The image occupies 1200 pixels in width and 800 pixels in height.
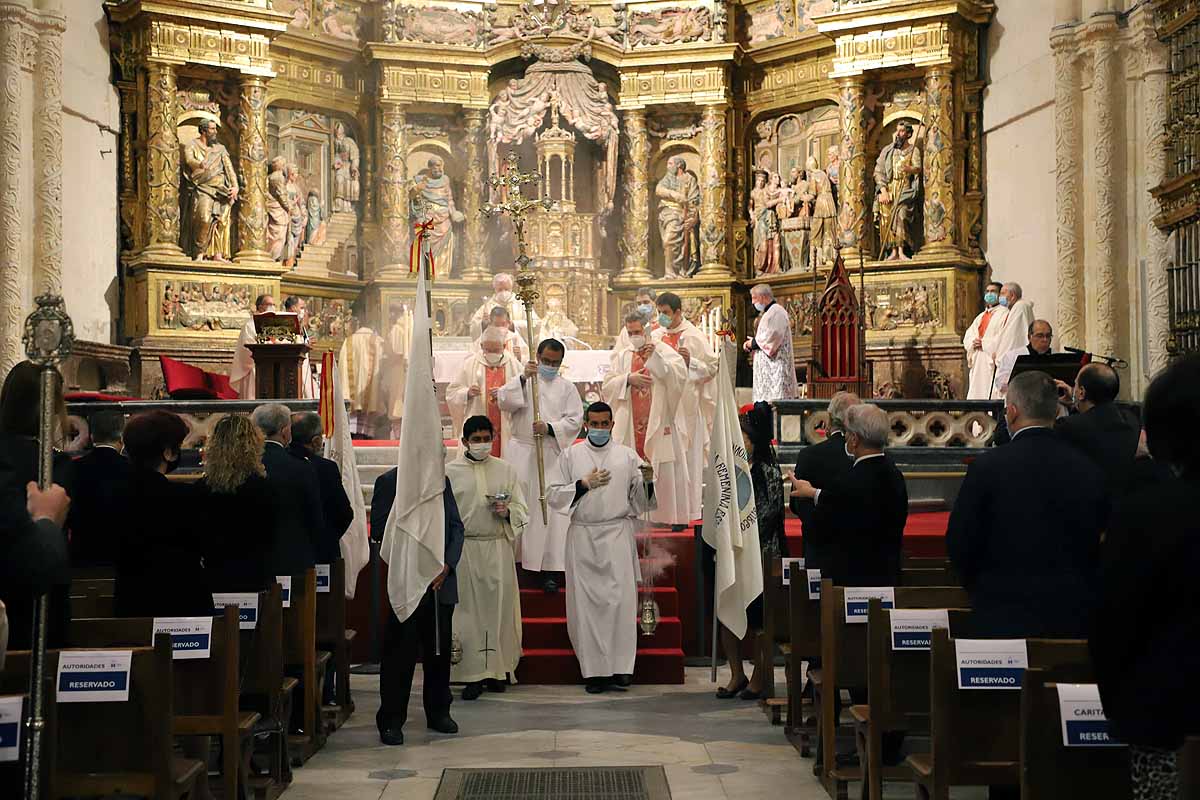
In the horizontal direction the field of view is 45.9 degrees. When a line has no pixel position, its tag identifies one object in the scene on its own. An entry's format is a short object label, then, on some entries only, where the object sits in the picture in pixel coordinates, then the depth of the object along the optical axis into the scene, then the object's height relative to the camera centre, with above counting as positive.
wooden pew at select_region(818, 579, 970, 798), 6.74 -1.26
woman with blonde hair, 7.12 -0.53
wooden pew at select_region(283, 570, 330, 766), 7.83 -1.36
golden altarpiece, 18.16 +3.42
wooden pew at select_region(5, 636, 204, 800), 4.73 -1.13
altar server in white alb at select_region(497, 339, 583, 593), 11.09 -0.28
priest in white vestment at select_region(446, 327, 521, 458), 12.75 +0.19
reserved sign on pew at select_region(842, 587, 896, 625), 6.63 -0.97
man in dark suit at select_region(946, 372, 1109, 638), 5.20 -0.51
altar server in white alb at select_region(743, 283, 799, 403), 14.90 +0.44
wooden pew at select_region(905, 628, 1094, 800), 4.72 -1.13
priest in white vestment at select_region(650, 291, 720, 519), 12.84 +0.14
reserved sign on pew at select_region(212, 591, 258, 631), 6.79 -0.96
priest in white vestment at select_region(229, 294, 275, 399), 16.00 +0.43
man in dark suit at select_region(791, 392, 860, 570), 7.81 -0.40
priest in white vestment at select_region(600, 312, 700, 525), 12.65 -0.10
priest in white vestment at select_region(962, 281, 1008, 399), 16.23 +0.63
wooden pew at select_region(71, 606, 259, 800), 5.67 -1.17
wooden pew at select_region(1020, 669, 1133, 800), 4.04 -1.05
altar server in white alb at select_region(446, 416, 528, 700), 9.62 -1.11
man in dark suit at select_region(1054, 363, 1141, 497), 6.12 -0.15
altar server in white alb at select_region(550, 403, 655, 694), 9.98 -1.07
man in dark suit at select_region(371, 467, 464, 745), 8.27 -1.44
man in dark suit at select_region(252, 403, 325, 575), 7.95 -0.54
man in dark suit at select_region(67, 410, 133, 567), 6.74 -0.47
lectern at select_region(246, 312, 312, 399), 13.39 +0.46
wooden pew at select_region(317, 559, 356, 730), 8.88 -1.36
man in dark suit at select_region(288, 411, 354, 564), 8.80 -0.51
